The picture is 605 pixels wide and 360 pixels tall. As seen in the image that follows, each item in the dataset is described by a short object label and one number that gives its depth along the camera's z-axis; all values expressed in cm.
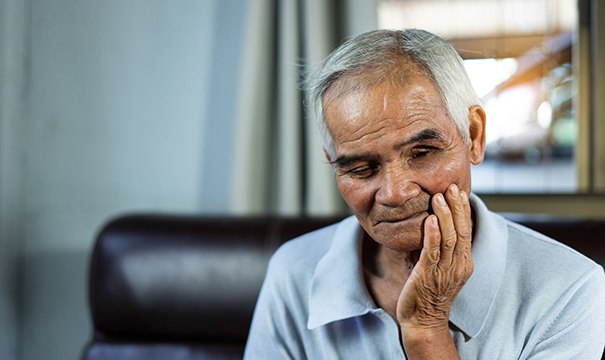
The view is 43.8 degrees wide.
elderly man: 119
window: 244
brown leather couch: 174
